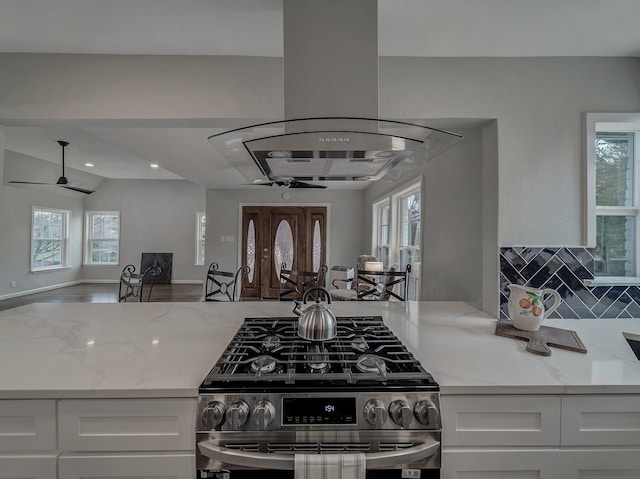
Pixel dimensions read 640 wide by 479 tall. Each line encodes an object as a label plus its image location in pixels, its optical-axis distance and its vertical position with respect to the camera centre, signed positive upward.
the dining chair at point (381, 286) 2.50 -0.50
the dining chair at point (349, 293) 3.65 -0.67
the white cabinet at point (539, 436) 0.95 -0.63
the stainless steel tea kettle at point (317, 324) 1.22 -0.35
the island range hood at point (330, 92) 1.02 +0.53
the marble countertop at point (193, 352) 0.94 -0.44
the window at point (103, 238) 7.64 -0.02
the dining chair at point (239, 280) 6.08 -0.90
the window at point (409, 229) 3.29 +0.13
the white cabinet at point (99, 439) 0.91 -0.62
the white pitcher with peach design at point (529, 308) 1.43 -0.32
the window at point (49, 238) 6.11 -0.03
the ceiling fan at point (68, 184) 4.32 +0.87
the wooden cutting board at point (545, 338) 1.21 -0.43
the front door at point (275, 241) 6.46 -0.04
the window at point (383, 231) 4.75 +0.14
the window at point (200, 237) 7.80 +0.04
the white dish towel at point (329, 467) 0.83 -0.64
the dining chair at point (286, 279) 2.67 -0.36
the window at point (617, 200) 1.76 +0.25
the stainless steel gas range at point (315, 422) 0.87 -0.55
